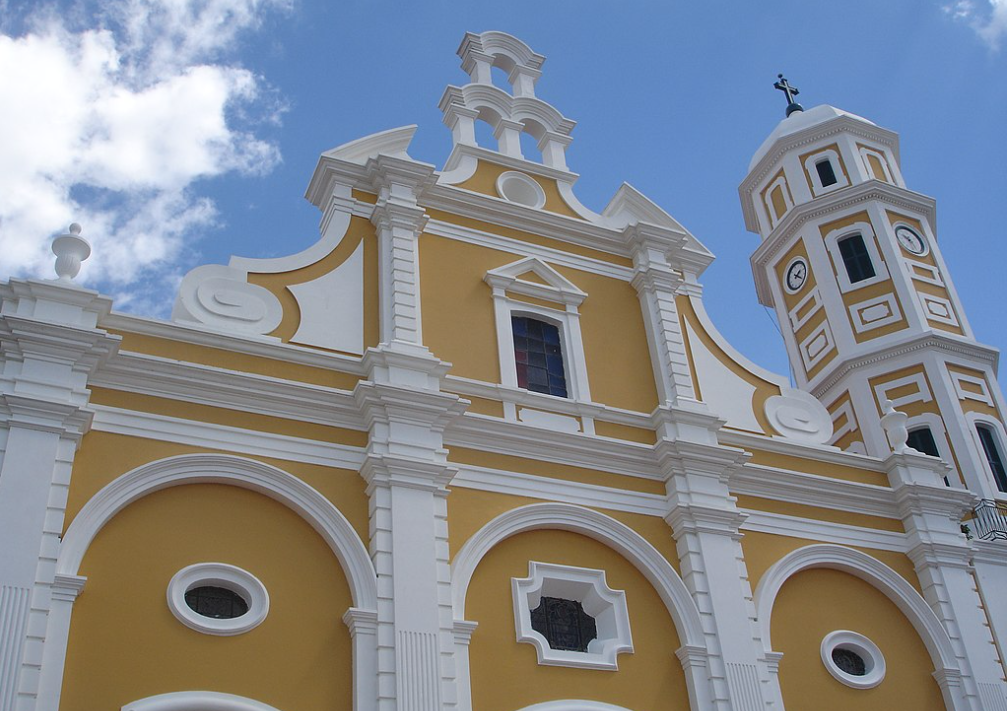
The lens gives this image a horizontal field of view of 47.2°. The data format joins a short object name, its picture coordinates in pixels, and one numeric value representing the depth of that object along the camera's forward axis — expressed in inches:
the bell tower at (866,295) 765.9
